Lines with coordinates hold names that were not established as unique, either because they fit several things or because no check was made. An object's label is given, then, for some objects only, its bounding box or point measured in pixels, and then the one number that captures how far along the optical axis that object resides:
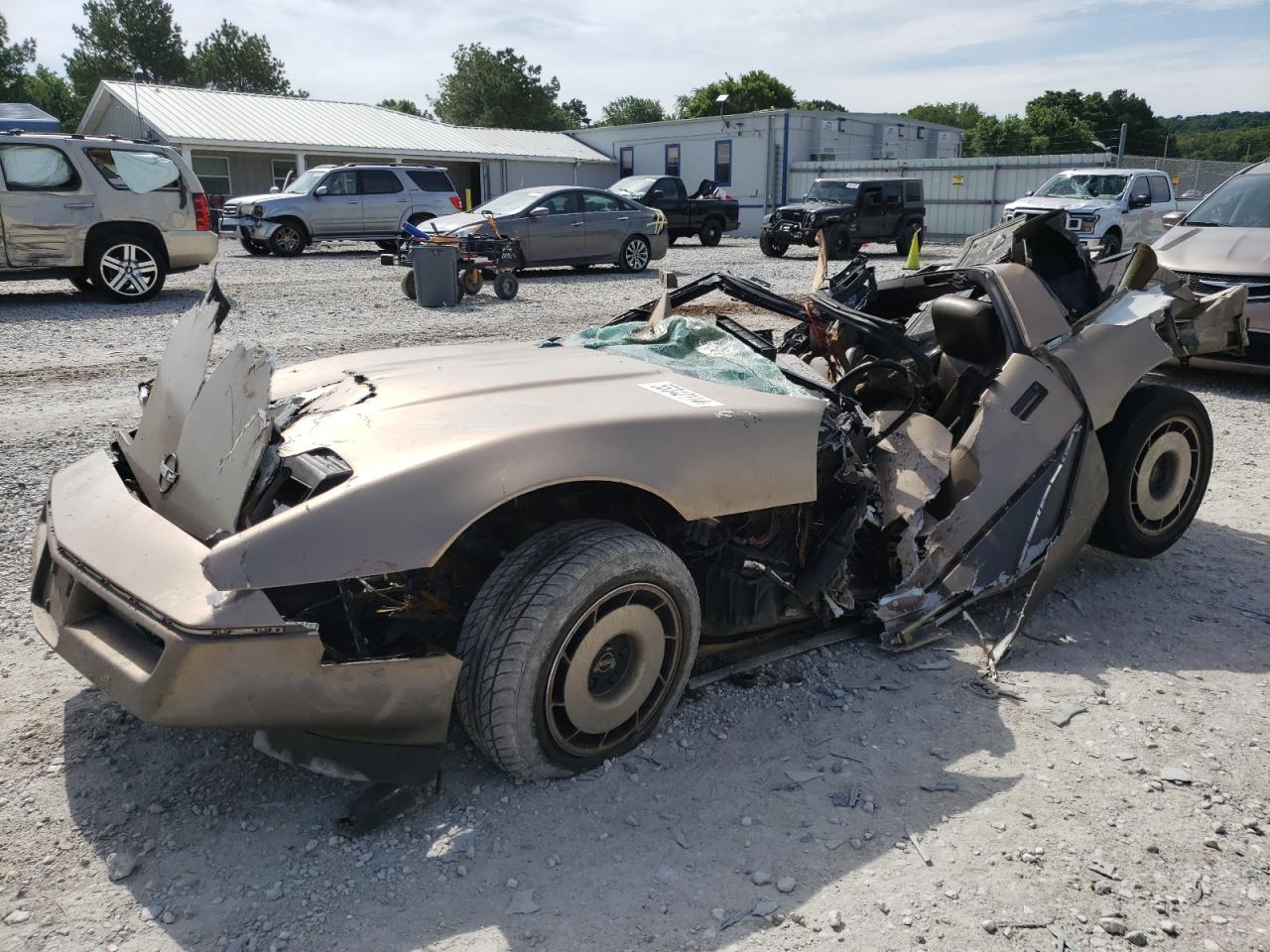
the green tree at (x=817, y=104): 75.75
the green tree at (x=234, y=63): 63.31
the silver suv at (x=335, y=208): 18.97
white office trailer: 33.56
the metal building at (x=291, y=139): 28.22
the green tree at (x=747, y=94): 69.00
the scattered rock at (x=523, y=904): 2.35
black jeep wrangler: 21.20
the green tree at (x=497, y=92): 60.16
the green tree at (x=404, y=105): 77.44
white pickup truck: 18.83
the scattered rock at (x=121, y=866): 2.43
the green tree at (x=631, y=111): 94.69
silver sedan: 16.05
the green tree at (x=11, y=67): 46.34
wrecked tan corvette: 2.37
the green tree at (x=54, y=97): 50.26
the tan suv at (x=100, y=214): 11.03
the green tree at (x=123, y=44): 59.69
